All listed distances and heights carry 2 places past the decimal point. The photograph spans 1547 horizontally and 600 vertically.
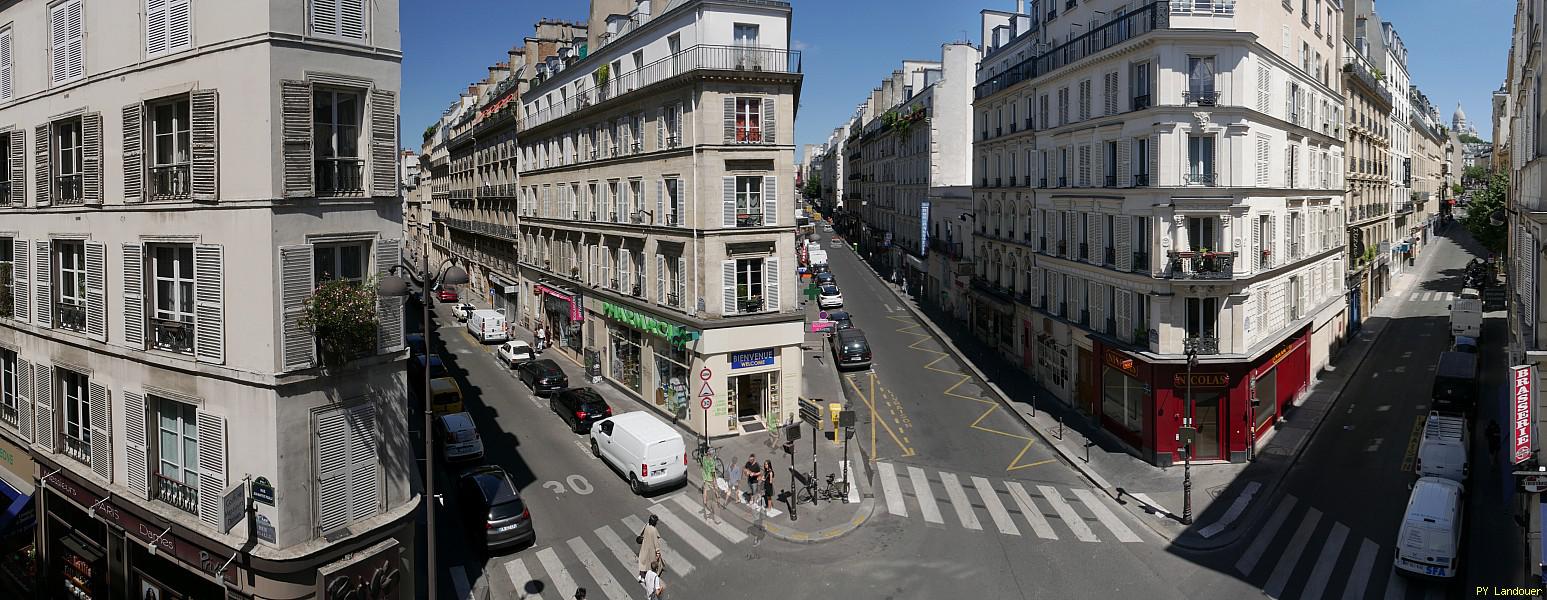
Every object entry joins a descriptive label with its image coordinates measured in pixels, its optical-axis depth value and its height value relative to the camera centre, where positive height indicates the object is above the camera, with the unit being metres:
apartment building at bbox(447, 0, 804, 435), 32.72 +1.89
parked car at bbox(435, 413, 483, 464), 28.41 -5.92
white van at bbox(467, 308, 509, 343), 53.03 -4.25
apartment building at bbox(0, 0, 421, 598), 14.81 -0.48
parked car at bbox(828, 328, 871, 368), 44.94 -4.95
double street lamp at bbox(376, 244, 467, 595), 14.65 -0.70
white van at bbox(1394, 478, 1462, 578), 19.72 -6.42
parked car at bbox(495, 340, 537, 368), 45.09 -4.99
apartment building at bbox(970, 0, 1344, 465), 29.64 +1.55
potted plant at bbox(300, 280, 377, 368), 14.96 -1.08
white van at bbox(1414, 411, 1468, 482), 25.47 -5.90
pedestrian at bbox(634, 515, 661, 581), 19.75 -6.50
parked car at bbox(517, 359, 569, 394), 38.62 -5.34
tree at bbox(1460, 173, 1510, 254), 59.00 +2.33
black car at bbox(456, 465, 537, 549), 21.98 -6.43
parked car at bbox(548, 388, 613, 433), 32.88 -5.75
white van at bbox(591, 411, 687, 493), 26.45 -5.95
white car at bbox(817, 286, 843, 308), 63.22 -3.30
